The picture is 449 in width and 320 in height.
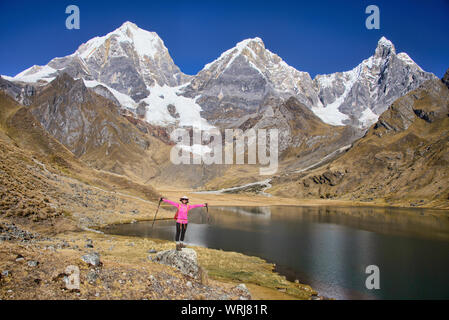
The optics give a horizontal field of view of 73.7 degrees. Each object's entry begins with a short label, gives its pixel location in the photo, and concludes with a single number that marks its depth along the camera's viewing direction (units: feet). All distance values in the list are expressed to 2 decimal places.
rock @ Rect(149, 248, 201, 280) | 60.49
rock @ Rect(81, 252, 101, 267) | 50.33
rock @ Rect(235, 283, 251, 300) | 62.59
